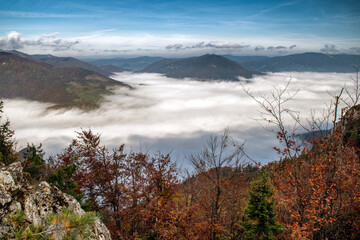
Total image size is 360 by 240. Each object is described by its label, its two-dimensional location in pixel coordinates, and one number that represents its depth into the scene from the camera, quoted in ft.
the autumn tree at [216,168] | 42.27
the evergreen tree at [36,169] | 54.92
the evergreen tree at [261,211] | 50.52
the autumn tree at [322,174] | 23.62
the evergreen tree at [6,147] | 55.76
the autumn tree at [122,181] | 60.13
